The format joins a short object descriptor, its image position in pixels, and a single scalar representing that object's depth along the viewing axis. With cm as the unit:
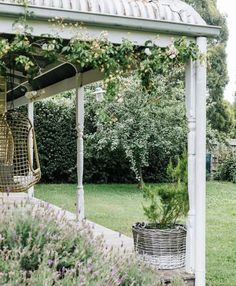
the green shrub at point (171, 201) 437
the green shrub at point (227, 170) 1505
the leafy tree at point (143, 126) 1122
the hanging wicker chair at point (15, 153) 525
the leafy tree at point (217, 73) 1750
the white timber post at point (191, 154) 403
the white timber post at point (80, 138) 667
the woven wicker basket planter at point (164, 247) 414
